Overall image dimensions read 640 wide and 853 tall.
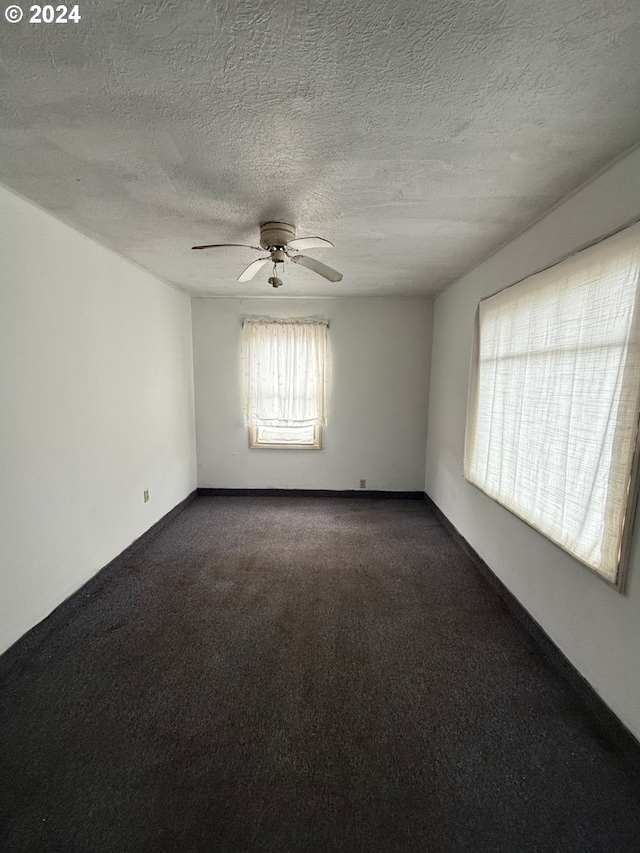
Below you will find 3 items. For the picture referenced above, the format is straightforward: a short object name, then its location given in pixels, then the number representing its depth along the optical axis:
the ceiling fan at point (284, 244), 2.00
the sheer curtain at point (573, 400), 1.44
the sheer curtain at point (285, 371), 4.08
